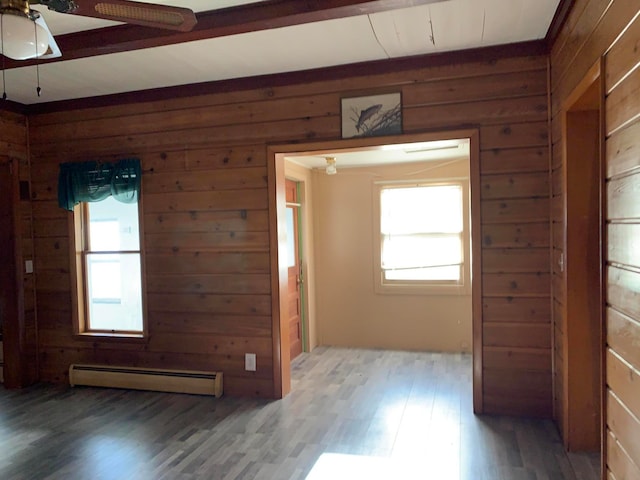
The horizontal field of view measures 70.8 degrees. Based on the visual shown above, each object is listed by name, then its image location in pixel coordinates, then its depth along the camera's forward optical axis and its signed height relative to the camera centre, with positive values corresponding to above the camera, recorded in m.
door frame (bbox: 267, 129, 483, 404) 3.19 -0.02
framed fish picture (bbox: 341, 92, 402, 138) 3.32 +0.85
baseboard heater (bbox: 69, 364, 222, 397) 3.74 -1.25
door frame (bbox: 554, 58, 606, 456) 2.51 -0.27
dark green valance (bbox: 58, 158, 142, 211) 3.87 +0.47
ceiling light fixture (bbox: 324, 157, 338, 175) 4.79 +0.72
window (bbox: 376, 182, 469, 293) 5.31 -0.11
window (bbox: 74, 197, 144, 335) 4.07 -0.30
